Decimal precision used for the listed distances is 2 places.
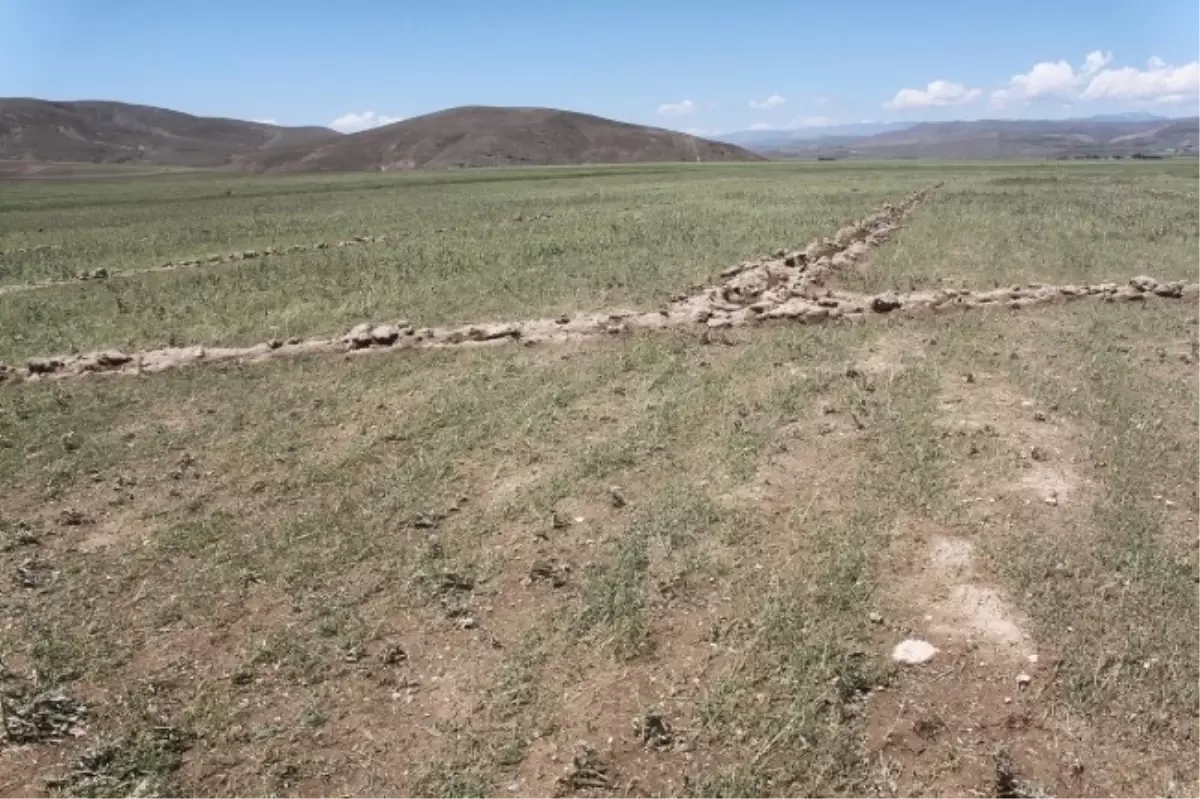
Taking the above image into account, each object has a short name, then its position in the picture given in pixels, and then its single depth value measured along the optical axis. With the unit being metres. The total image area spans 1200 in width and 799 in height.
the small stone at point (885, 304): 16.14
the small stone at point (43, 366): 13.97
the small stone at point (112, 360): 14.13
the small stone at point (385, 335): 14.66
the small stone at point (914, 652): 6.25
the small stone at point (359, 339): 14.62
